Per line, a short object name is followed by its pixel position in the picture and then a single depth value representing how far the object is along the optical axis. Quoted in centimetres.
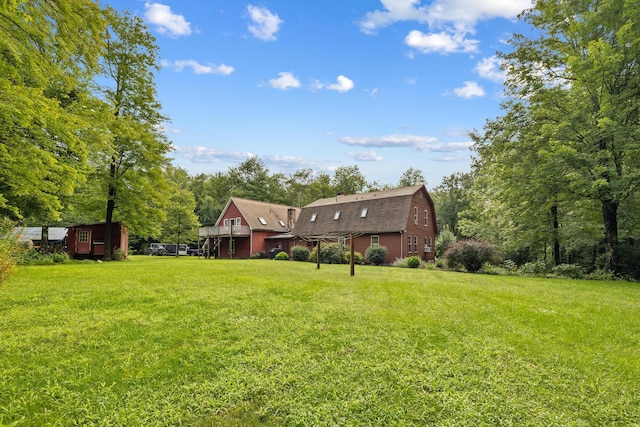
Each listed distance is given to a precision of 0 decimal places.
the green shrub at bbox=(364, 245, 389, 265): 2298
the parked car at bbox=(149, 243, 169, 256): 4038
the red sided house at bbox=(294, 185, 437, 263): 2497
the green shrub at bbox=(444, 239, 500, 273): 1744
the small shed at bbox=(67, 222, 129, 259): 2549
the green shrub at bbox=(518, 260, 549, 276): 1706
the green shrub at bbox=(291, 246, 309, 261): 2495
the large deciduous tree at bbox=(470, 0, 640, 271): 1386
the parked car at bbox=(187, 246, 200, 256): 4250
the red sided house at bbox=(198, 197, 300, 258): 3066
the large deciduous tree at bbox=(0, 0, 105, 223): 705
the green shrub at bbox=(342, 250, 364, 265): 2239
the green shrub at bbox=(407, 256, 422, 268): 2109
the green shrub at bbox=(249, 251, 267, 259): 2994
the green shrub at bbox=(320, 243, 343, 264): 2263
